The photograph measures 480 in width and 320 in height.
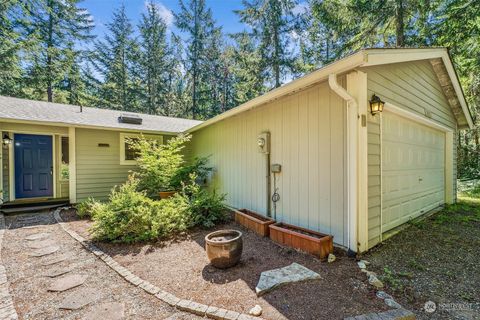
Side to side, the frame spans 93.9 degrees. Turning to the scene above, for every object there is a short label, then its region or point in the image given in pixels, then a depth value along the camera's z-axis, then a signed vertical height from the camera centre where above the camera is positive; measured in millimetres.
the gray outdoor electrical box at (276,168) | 4314 -160
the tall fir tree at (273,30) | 10852 +6709
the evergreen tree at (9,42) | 9492 +5319
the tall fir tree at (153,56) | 15945 +7743
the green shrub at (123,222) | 3807 -1059
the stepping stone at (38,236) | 3957 -1352
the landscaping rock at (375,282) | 2369 -1325
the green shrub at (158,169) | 6078 -245
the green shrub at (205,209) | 4602 -1033
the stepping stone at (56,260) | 3086 -1401
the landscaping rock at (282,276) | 2356 -1330
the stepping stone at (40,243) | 3627 -1368
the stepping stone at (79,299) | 2184 -1410
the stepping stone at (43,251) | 3348 -1385
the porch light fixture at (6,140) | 5719 +550
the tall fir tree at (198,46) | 15141 +8024
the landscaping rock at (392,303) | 2037 -1336
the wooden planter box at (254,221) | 4035 -1182
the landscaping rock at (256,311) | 1968 -1345
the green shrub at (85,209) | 5246 -1133
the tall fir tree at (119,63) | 16422 +7255
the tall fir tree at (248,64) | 12156 +5426
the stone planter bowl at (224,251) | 2770 -1147
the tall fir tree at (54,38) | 12789 +7467
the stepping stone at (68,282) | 2501 -1412
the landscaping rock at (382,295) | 2178 -1339
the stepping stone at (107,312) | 2014 -1404
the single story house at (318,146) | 3146 +298
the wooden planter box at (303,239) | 3047 -1169
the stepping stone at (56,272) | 2771 -1406
